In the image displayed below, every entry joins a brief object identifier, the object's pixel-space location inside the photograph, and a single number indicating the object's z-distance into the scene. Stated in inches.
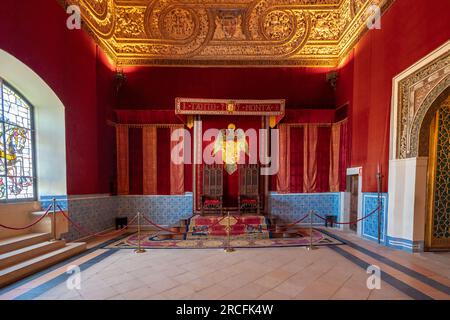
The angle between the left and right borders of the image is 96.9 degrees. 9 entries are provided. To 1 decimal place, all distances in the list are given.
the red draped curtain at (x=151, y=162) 249.8
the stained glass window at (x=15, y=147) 149.1
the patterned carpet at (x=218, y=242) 171.9
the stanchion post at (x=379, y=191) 174.7
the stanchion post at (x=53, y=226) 156.3
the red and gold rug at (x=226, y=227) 198.8
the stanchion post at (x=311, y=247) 162.2
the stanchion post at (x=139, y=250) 158.7
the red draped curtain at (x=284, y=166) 251.8
